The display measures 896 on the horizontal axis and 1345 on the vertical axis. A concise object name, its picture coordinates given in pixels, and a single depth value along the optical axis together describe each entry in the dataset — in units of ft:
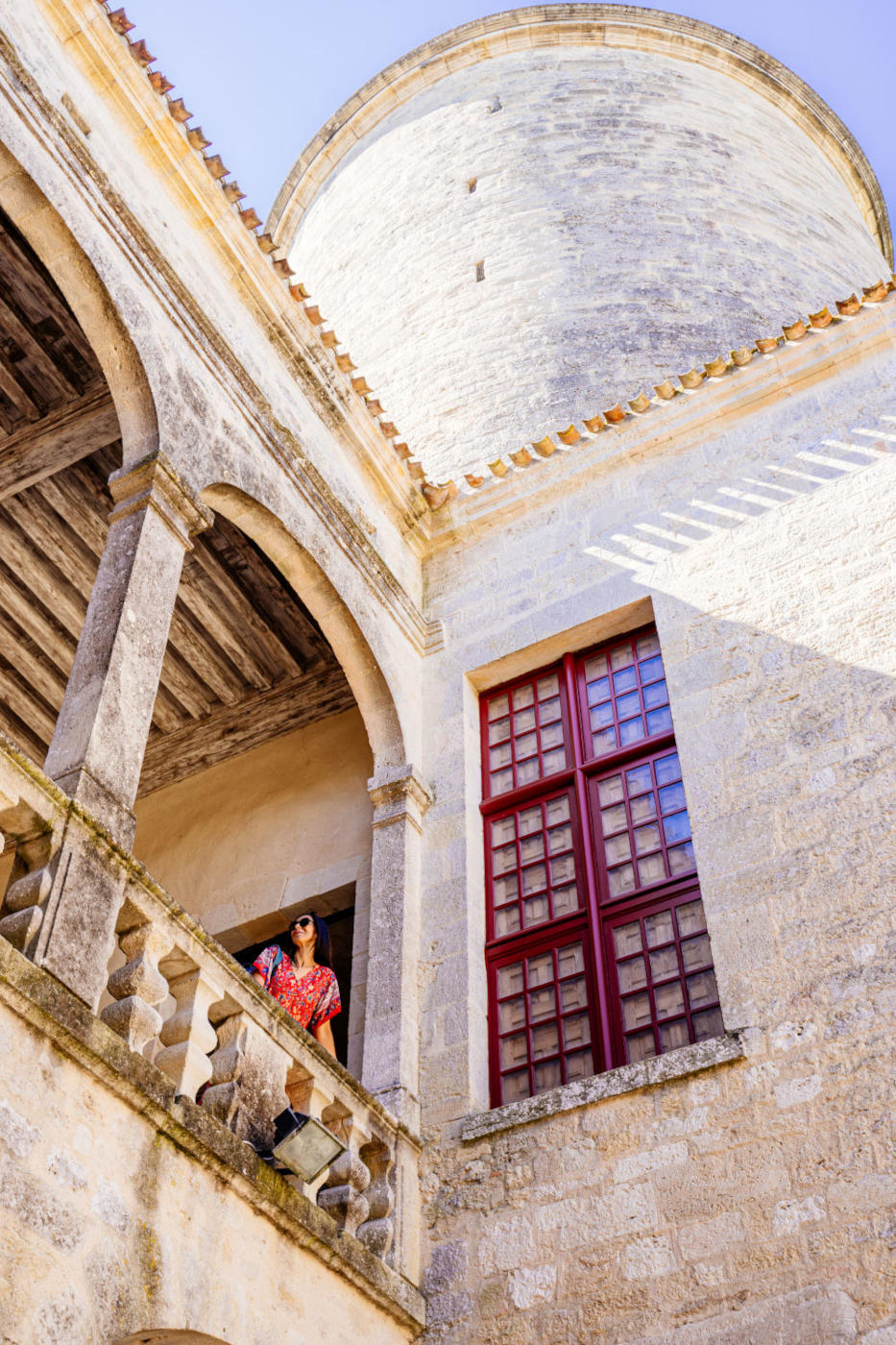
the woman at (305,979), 20.31
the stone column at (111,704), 13.88
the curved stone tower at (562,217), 36.88
